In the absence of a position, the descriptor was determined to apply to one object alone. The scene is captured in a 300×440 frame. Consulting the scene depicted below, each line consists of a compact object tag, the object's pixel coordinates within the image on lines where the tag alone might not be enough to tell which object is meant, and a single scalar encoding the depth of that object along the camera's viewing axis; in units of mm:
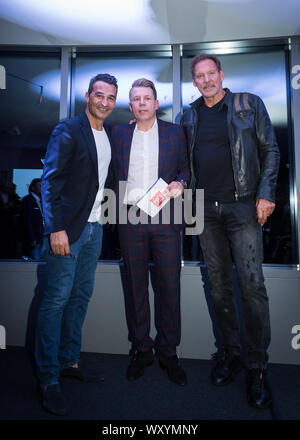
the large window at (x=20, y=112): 2852
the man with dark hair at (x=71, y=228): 1530
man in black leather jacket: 1634
